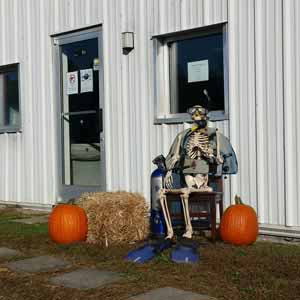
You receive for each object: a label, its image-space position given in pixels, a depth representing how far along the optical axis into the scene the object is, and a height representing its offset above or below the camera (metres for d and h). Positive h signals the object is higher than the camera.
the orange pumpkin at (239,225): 6.59 -0.92
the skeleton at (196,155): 6.84 -0.18
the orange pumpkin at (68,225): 7.13 -0.96
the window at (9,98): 11.30 +0.80
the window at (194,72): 7.85 +0.88
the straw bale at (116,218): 6.96 -0.88
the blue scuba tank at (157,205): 7.13 -0.76
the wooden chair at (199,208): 6.77 -0.77
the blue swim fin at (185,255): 5.94 -1.11
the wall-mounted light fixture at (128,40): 8.73 +1.40
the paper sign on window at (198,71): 8.08 +0.89
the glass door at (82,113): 9.59 +0.44
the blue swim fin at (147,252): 6.07 -1.10
